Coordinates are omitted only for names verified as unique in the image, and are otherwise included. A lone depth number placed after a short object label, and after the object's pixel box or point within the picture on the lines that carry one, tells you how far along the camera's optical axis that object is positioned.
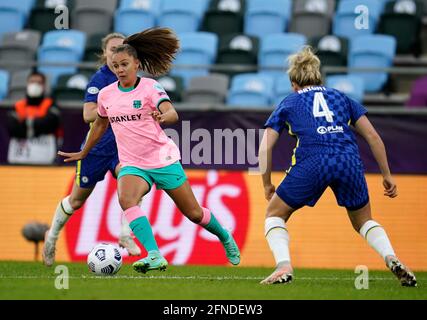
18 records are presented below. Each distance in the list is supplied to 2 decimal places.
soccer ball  9.38
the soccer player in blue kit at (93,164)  10.35
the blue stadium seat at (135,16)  17.91
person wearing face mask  14.02
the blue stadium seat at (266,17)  17.78
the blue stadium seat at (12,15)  18.44
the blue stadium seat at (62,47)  17.52
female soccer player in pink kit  8.86
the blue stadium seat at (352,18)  17.31
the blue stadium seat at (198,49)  17.20
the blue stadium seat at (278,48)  16.91
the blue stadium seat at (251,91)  15.80
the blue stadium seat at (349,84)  15.36
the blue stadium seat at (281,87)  15.52
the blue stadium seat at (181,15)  17.95
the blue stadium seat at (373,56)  16.50
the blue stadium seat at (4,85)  16.32
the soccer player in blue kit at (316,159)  8.48
